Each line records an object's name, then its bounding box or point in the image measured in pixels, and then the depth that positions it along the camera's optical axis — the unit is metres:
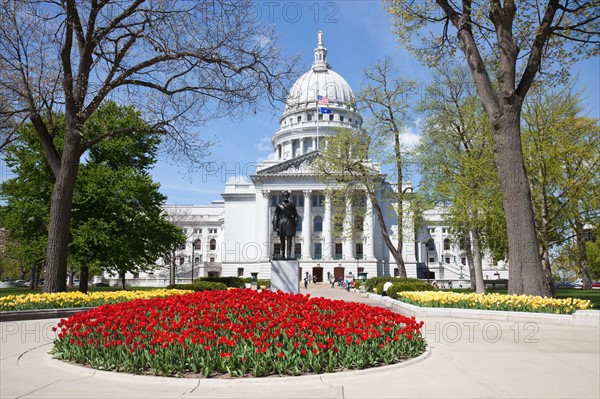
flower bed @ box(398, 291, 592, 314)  13.82
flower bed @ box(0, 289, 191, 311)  14.98
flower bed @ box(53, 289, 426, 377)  6.86
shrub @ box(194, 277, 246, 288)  35.94
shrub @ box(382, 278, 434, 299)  23.70
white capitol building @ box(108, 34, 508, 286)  74.12
